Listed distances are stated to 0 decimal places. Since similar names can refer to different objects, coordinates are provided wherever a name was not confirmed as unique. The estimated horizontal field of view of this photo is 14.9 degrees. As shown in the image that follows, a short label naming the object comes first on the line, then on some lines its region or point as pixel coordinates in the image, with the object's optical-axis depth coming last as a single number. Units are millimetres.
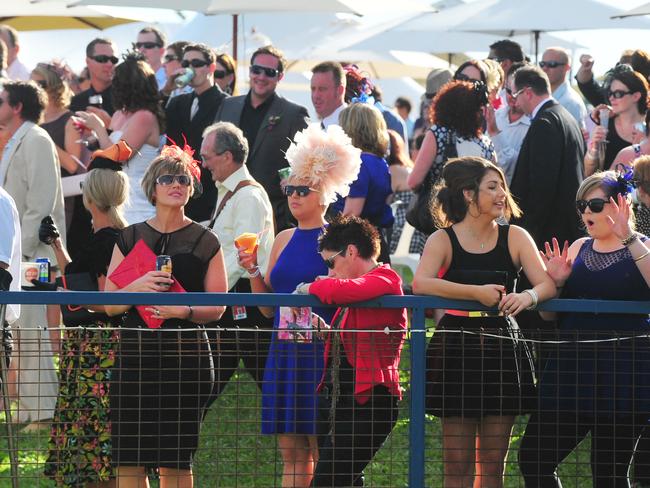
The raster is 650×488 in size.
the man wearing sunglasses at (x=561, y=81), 21199
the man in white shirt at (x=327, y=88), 18592
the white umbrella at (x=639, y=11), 23512
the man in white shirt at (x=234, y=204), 14557
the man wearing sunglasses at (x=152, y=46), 24412
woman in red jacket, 10832
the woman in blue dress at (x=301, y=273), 11306
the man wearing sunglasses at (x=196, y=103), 19353
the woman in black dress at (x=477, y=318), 10949
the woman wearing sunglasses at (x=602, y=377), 10941
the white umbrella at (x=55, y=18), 29797
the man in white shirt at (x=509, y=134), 18282
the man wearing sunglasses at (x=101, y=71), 21355
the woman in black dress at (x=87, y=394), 11996
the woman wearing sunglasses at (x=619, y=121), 17676
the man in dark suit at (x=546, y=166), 17320
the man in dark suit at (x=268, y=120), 17909
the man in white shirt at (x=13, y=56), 24971
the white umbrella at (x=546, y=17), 27190
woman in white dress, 18049
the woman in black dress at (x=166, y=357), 11011
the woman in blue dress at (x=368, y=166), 16481
